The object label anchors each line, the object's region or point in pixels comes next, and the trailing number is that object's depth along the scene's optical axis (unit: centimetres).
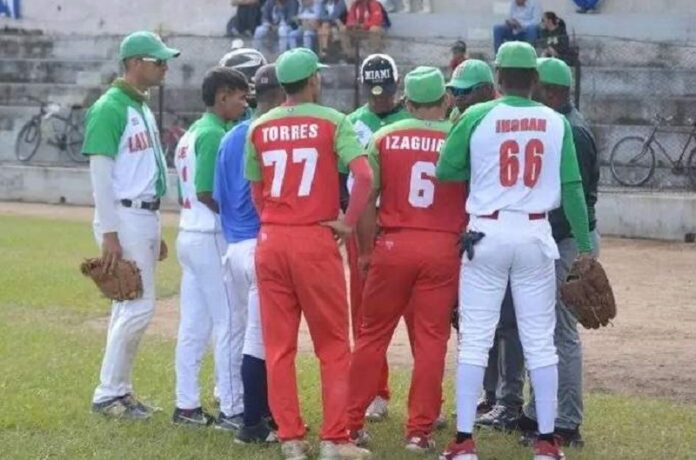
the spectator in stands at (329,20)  2750
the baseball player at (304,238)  761
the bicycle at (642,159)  2155
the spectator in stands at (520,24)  2550
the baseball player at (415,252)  792
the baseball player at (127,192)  857
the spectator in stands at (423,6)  2922
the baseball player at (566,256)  813
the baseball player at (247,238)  807
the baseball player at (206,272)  848
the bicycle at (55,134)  2862
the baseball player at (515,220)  745
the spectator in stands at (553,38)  2325
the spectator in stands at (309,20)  2775
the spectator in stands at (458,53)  2405
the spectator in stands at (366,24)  2748
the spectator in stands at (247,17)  2956
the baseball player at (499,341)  851
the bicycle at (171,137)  2630
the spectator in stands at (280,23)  2809
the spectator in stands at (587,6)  2747
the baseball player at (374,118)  871
